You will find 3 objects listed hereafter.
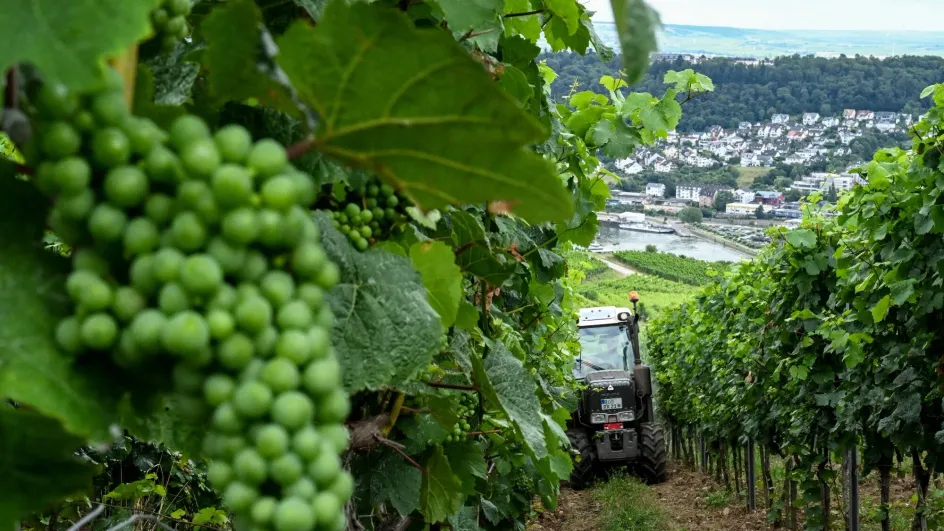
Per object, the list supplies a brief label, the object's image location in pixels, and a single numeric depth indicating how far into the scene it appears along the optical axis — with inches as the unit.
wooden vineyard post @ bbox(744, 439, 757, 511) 438.3
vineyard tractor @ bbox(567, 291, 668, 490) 527.8
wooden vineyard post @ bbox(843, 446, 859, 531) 281.7
